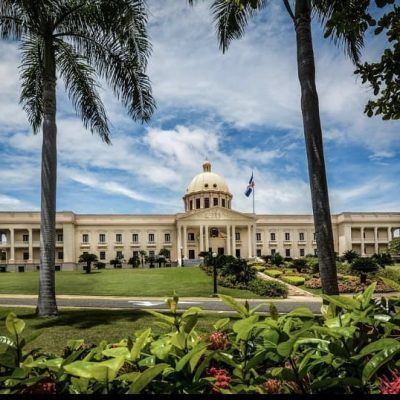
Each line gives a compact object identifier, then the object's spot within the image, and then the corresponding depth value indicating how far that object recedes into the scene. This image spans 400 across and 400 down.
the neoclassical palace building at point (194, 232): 76.69
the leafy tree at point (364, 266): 28.06
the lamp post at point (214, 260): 21.95
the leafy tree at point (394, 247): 54.16
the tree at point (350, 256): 45.18
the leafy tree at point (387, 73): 4.59
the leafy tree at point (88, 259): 41.28
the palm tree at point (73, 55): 12.51
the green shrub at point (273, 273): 35.18
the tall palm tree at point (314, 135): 8.62
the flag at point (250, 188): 67.38
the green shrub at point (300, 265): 39.77
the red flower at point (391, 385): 1.75
